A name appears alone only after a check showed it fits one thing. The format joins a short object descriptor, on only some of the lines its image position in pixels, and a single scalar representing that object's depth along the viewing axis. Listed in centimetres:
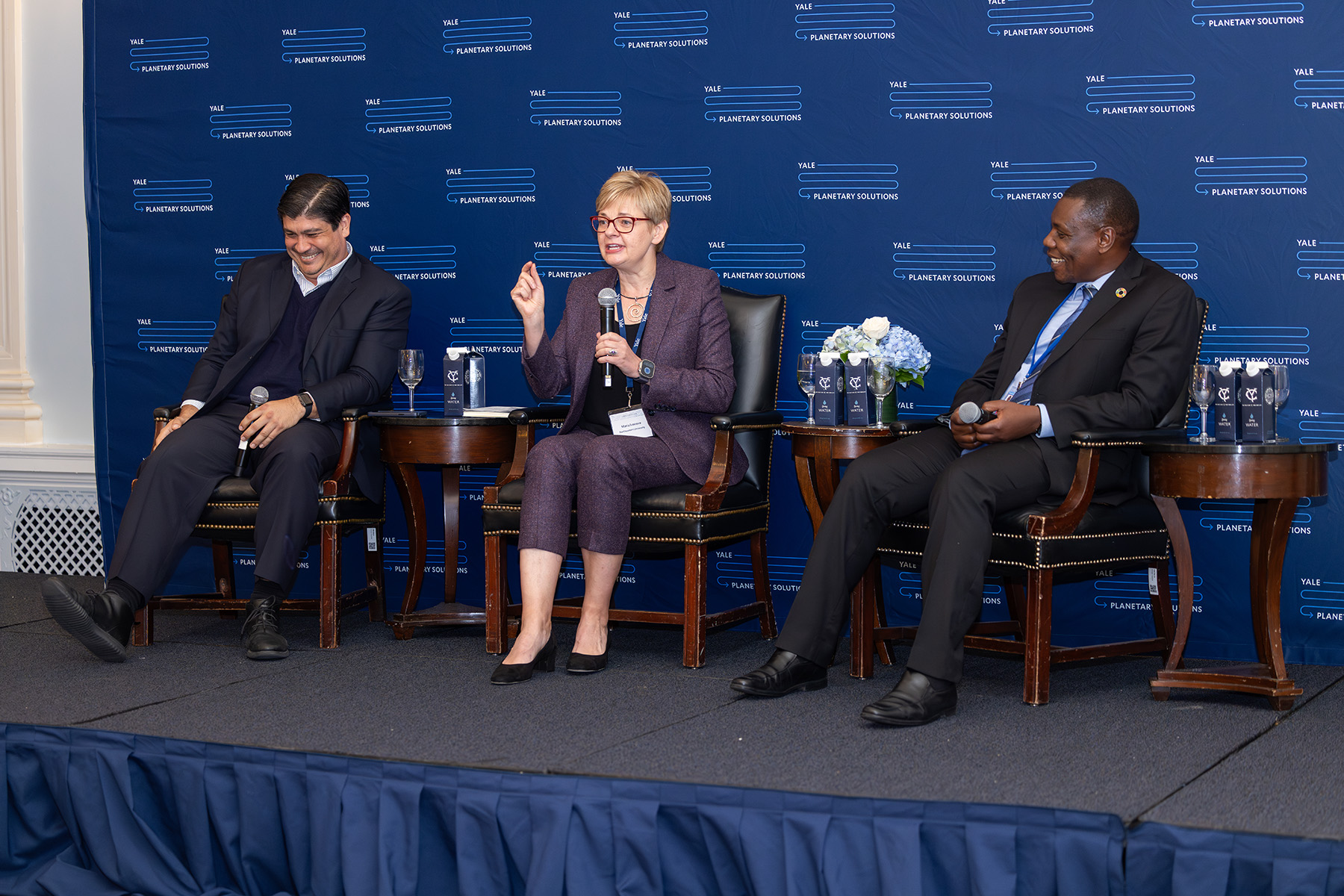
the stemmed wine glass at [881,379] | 362
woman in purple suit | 339
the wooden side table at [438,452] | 387
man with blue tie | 296
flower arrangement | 362
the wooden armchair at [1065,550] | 305
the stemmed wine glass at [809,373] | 367
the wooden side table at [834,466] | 341
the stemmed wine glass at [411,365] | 404
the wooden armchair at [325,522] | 380
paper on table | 396
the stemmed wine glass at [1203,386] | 314
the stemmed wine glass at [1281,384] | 312
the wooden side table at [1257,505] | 302
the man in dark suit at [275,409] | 366
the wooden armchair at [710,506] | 347
